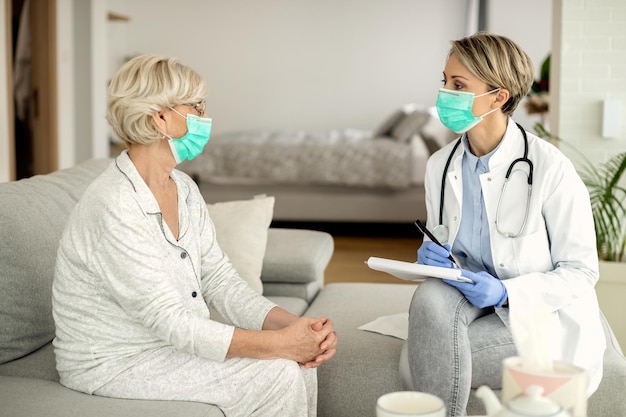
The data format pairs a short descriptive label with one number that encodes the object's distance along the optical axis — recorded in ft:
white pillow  9.01
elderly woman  5.87
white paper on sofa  7.88
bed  21.03
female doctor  6.50
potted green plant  10.25
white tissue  3.97
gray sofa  5.84
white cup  4.05
